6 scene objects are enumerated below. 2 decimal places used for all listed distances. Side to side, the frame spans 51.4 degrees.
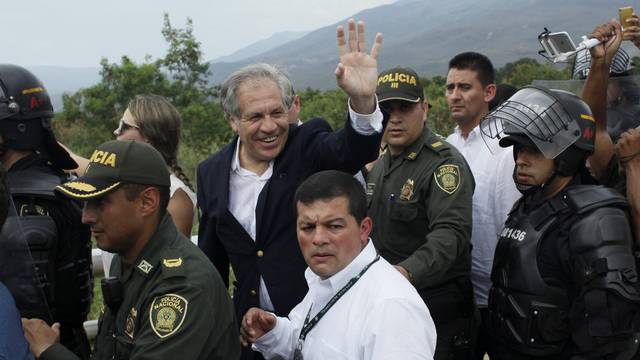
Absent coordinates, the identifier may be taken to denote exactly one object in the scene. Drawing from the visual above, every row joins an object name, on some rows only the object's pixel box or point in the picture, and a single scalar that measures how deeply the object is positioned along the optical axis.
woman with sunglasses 3.73
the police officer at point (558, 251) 2.67
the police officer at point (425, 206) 3.27
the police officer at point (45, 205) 2.79
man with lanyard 2.20
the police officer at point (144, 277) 2.21
